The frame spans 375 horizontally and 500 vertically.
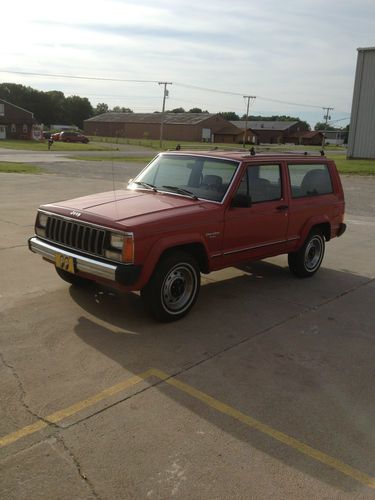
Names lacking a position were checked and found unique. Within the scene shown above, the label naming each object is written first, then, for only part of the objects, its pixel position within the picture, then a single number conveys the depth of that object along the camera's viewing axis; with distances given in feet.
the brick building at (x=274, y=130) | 391.24
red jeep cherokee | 15.23
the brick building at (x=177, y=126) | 328.90
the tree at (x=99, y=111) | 406.41
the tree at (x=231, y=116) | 539.04
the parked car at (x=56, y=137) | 209.19
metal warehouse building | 122.93
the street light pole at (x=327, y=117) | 380.99
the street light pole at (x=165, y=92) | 208.63
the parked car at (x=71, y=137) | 206.20
